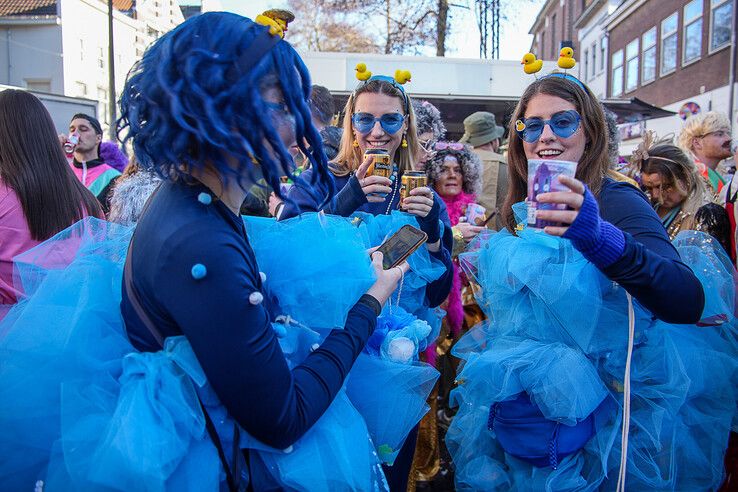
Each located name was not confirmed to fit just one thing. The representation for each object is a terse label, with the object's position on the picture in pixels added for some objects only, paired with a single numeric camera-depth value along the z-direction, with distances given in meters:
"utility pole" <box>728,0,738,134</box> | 14.52
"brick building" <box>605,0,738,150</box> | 15.97
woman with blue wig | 1.14
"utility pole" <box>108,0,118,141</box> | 14.87
